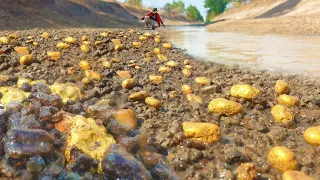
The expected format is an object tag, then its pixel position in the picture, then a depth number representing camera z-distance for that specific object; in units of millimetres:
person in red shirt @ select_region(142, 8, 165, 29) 11102
